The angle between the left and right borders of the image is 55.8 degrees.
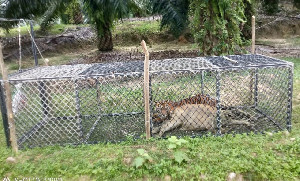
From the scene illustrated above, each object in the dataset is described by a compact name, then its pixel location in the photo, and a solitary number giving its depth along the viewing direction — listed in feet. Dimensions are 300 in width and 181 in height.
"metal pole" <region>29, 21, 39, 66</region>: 17.17
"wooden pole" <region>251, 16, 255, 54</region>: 16.84
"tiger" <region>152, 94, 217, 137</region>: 14.28
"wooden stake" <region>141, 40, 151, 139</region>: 11.87
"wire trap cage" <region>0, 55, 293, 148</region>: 12.98
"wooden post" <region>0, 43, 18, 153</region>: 12.07
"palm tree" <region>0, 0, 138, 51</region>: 28.19
